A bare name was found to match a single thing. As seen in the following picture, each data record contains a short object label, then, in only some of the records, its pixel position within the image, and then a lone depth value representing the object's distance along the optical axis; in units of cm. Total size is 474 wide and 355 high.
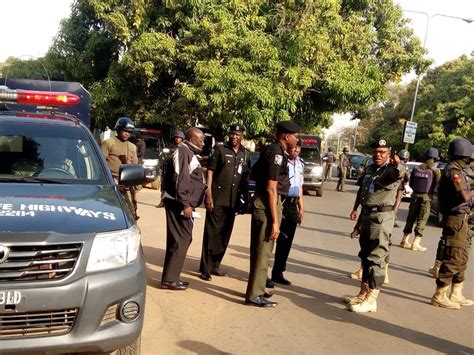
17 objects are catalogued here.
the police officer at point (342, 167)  2080
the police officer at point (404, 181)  773
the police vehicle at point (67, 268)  278
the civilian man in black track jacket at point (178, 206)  535
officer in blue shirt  605
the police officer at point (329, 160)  2682
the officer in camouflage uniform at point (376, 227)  506
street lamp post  2289
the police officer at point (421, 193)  880
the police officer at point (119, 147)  696
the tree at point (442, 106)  3575
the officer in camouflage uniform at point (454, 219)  539
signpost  2542
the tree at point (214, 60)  1519
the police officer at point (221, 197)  608
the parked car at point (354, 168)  3351
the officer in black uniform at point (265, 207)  481
